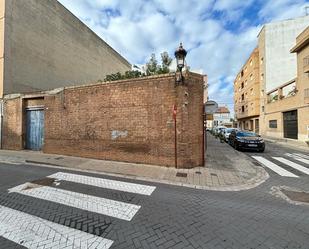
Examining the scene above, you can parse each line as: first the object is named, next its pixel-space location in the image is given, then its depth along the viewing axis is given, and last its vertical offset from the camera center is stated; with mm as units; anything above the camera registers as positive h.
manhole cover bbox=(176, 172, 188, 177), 5636 -1803
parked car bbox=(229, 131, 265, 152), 10562 -1237
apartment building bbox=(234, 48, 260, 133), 27227 +5783
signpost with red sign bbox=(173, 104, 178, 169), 6513 +460
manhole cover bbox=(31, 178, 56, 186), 4669 -1684
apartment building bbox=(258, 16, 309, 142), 20377 +8140
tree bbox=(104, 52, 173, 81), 12561 +4828
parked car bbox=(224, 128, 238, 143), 15042 -1035
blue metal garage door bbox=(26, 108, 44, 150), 9491 -96
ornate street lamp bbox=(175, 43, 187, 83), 6072 +2689
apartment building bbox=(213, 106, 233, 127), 59840 +3260
